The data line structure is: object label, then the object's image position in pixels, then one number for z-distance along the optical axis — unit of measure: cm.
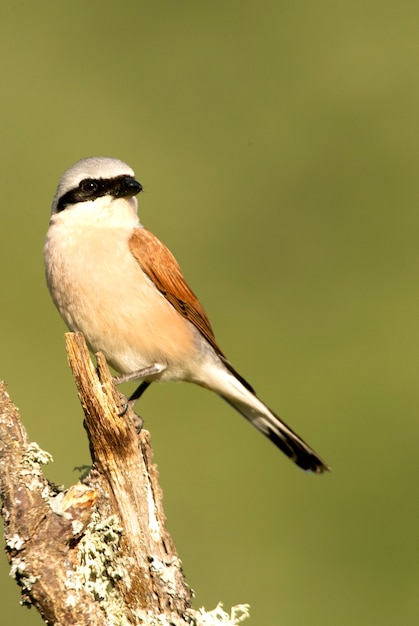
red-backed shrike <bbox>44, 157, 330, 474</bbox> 946
